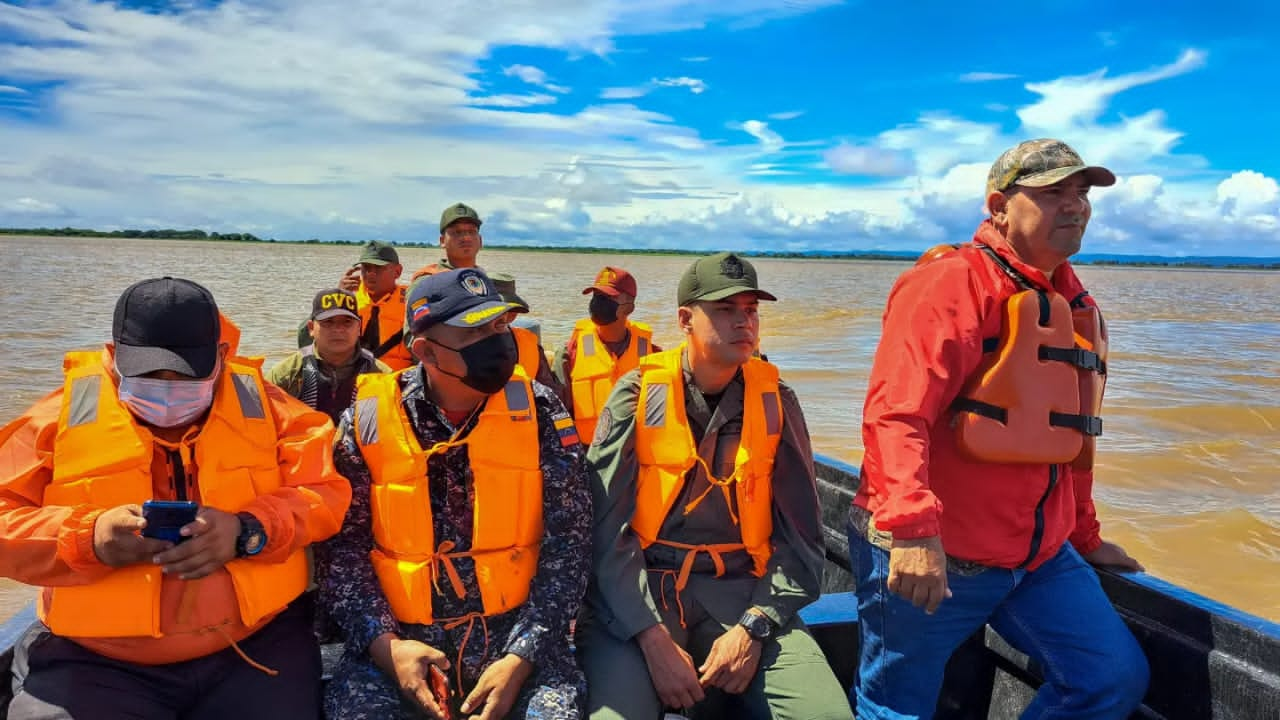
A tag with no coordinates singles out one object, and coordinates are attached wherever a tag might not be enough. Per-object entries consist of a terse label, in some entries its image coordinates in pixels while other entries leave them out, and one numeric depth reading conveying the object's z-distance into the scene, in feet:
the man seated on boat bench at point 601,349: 16.47
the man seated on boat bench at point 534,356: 13.66
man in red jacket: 6.96
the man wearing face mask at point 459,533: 7.18
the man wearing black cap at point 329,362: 13.00
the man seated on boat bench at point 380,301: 18.97
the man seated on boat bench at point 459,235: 18.60
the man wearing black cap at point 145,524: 6.23
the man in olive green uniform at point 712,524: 7.77
